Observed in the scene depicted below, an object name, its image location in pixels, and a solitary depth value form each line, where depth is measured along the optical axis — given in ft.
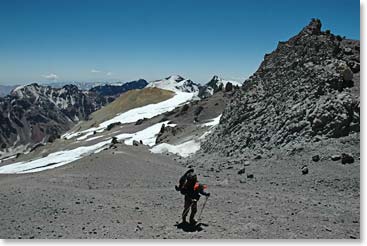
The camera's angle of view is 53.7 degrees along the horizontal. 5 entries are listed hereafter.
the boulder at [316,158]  45.67
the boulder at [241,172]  50.42
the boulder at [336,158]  43.74
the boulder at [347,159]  42.01
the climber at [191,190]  28.14
